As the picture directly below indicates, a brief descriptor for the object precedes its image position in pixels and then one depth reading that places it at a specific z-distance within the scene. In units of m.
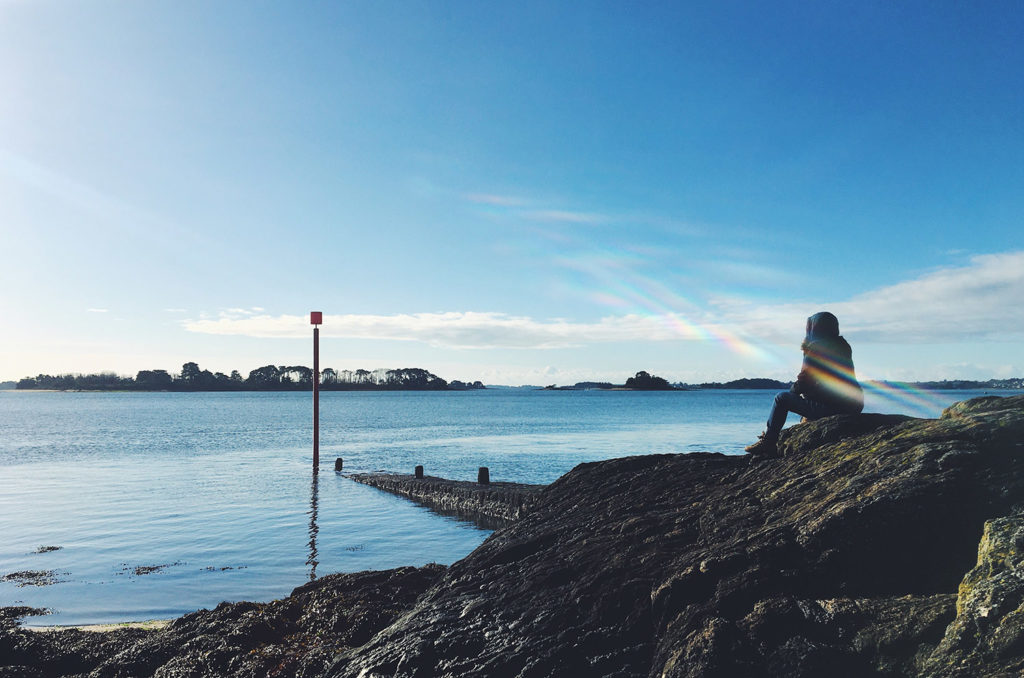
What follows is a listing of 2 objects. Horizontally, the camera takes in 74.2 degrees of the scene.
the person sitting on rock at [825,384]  7.90
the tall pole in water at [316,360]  35.69
